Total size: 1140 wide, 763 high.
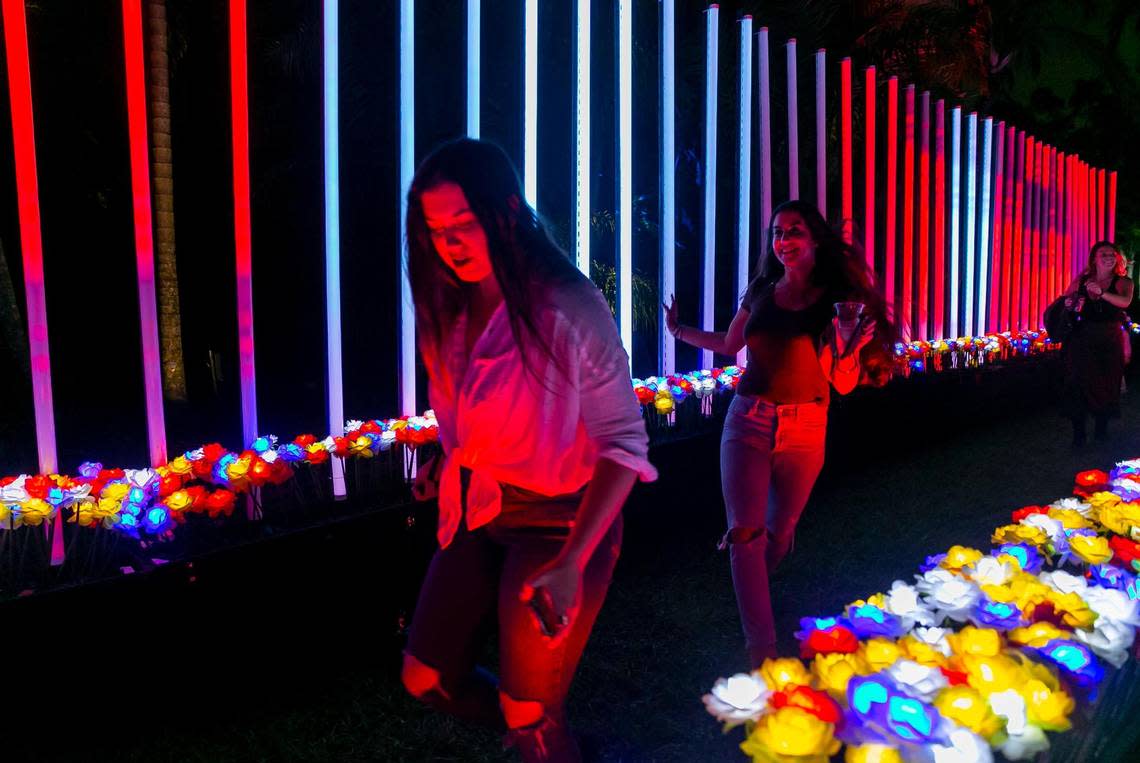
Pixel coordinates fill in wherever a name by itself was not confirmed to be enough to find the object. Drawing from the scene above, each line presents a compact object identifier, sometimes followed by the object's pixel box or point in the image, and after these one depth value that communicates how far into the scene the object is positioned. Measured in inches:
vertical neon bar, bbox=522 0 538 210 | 198.8
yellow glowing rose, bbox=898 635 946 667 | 80.1
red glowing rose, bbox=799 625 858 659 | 82.2
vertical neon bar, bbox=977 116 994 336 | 458.6
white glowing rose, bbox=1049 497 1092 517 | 139.7
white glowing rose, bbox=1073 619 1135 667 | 83.7
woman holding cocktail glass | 134.9
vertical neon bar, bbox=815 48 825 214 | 305.3
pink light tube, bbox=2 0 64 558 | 135.6
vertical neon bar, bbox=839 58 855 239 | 324.8
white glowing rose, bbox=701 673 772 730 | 69.7
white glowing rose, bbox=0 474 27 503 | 127.6
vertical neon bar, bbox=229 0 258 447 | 160.2
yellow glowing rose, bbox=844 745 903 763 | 64.3
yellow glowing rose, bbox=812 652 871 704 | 75.0
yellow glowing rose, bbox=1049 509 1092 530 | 130.3
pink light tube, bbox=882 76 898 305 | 360.8
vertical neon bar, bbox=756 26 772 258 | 275.3
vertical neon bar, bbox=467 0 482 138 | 189.6
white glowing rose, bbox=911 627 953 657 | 86.8
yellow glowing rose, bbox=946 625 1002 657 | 82.0
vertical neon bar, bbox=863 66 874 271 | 328.8
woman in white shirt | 75.5
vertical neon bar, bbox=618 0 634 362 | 219.6
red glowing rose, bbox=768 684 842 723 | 67.2
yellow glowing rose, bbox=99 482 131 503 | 132.4
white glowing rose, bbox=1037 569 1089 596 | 101.0
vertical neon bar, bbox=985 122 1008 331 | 476.1
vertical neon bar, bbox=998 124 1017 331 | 488.4
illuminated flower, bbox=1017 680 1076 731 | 70.2
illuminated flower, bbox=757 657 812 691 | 74.2
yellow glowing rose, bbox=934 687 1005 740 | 68.8
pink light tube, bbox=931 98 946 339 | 406.3
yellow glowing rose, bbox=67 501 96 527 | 130.4
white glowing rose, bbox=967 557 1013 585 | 104.9
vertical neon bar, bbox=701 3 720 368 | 242.2
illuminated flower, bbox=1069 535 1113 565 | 114.9
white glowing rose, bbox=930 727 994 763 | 64.1
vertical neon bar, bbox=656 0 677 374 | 229.9
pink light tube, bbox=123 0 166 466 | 147.3
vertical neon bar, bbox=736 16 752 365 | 261.0
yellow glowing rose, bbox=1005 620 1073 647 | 85.6
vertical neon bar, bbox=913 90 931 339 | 390.6
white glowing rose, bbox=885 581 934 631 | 94.5
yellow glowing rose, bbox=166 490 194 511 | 138.3
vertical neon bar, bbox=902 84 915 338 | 377.7
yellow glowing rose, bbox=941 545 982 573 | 113.3
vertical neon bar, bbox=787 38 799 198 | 283.4
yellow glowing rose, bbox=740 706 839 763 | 62.1
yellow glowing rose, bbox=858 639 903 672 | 79.6
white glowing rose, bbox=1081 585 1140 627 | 88.7
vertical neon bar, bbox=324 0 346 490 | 170.2
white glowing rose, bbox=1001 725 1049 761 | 68.0
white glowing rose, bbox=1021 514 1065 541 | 125.0
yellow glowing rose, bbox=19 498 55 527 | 126.1
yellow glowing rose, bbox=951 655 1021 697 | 74.4
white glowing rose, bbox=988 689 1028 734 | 69.6
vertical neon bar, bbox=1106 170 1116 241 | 665.6
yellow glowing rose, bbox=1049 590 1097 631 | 90.7
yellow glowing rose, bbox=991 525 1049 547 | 125.3
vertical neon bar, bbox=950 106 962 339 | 424.2
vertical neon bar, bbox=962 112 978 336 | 442.9
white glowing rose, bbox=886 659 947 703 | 72.9
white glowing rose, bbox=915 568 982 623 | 96.0
